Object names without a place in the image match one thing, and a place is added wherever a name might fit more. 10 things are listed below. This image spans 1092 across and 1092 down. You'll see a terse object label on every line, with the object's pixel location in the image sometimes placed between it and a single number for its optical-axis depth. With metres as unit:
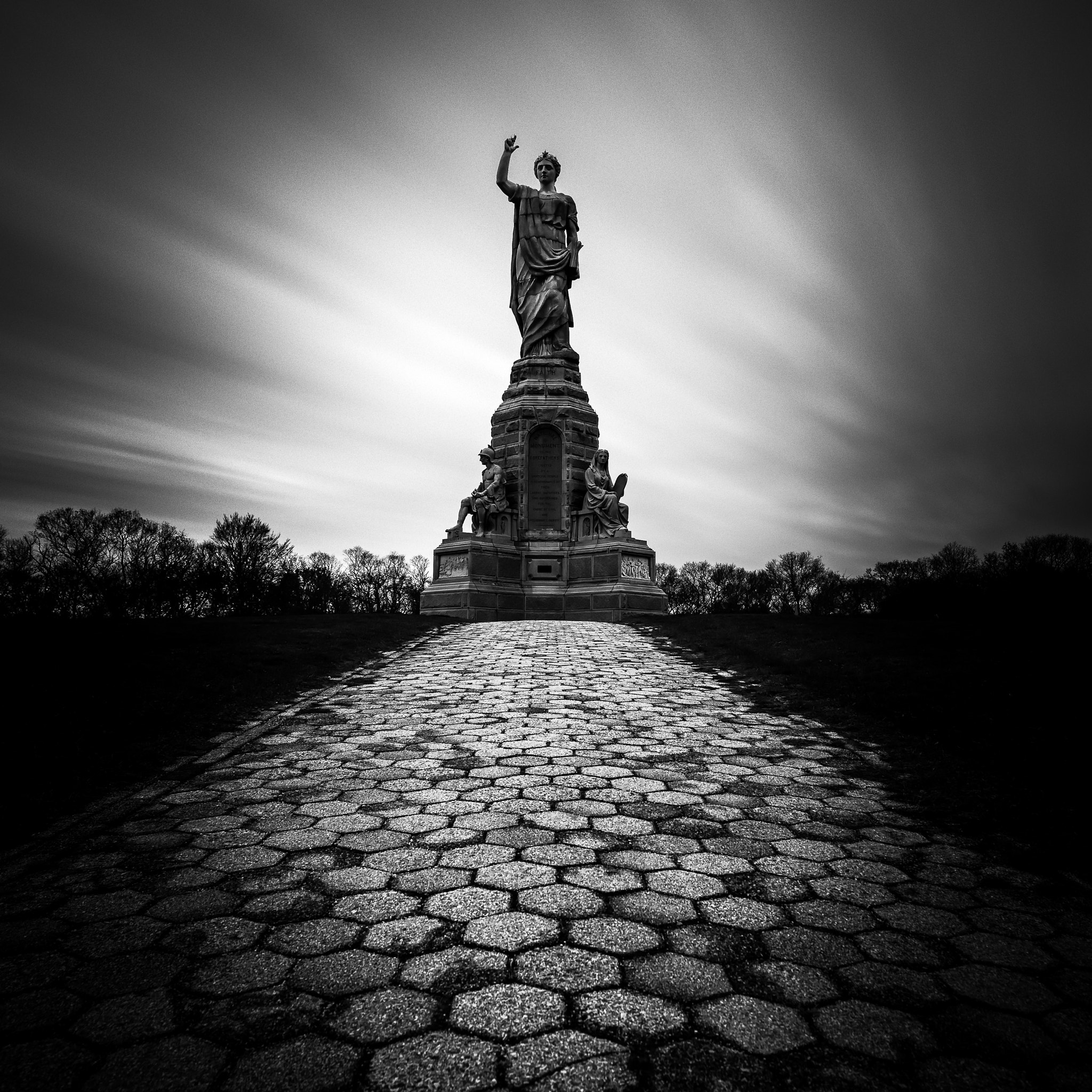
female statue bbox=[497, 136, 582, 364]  27.98
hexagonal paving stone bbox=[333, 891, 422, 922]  3.14
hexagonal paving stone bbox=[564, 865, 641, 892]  3.47
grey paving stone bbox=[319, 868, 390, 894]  3.44
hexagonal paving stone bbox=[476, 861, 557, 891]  3.48
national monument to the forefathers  23.72
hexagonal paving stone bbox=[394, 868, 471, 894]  3.43
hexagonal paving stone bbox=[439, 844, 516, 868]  3.73
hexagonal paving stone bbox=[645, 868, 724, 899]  3.42
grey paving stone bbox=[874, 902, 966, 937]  3.10
